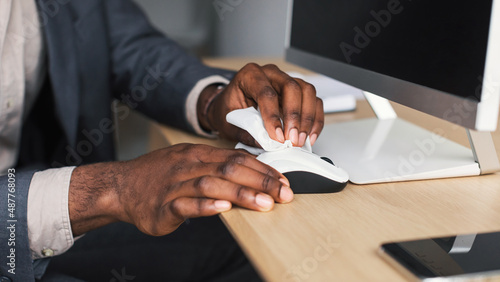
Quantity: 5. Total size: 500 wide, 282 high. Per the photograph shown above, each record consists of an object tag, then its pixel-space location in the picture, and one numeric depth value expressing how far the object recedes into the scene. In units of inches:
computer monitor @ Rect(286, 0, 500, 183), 18.8
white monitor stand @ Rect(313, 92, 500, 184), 23.7
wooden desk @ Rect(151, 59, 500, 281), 15.6
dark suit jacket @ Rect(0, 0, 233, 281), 37.6
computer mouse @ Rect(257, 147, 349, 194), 20.9
